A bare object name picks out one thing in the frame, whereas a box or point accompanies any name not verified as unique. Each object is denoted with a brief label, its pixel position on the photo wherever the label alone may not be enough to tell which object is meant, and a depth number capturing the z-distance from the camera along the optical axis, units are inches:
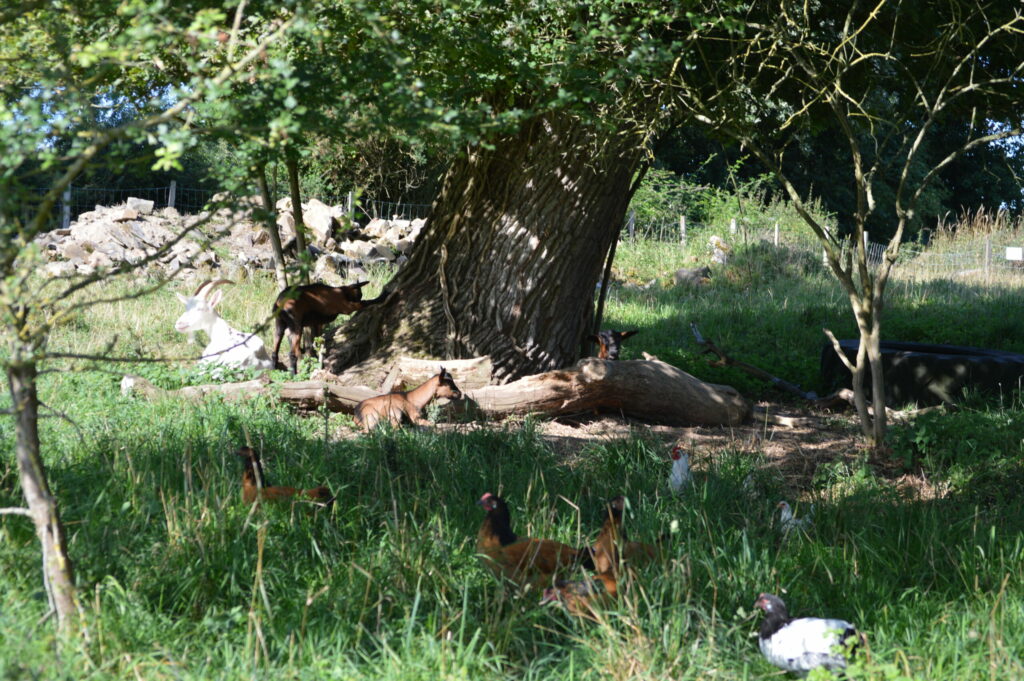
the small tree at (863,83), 489.4
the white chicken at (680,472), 403.2
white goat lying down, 660.7
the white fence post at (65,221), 1433.1
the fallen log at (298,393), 560.7
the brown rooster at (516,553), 296.0
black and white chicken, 256.7
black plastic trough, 617.9
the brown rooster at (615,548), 300.7
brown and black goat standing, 631.8
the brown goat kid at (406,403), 517.0
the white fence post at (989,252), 1582.2
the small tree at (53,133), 217.5
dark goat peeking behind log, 652.1
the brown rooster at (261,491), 339.6
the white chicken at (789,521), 362.3
